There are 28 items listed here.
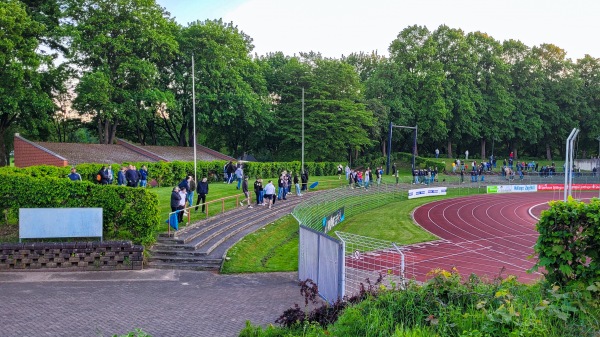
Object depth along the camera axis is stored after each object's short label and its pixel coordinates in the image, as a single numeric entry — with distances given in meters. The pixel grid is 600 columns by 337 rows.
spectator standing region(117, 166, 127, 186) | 21.08
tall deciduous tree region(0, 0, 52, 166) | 31.83
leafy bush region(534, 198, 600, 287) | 6.90
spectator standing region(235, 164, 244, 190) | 29.17
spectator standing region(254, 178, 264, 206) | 24.94
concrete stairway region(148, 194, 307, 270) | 15.34
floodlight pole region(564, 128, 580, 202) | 22.61
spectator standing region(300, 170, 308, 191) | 31.73
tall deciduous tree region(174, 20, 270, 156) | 45.03
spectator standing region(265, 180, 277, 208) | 24.28
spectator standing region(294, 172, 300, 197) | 29.51
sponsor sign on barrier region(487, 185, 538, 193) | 44.81
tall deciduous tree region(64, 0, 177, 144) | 36.81
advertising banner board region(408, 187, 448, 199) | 39.00
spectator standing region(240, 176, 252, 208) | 24.28
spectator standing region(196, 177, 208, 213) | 20.53
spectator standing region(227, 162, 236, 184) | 32.78
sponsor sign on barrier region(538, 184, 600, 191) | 47.78
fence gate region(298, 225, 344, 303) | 10.84
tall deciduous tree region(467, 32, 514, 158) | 64.06
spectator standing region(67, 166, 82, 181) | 18.12
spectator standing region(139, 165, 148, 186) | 25.64
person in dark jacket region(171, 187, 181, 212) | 17.38
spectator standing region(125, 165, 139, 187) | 21.22
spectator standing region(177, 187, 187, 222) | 17.50
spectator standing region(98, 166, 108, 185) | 21.41
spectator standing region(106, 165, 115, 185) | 21.91
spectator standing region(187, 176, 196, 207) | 20.00
